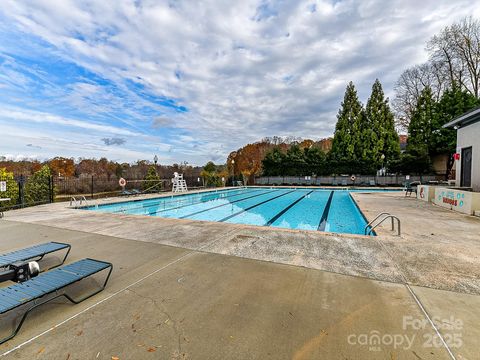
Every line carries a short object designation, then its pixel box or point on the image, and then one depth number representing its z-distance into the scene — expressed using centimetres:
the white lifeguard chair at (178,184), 1735
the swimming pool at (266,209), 816
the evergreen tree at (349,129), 2394
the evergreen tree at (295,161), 2597
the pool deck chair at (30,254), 272
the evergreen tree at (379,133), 2309
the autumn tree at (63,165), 2933
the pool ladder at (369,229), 530
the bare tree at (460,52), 1741
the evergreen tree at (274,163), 2689
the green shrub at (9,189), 928
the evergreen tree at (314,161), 2519
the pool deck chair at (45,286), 178
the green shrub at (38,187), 1034
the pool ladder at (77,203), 970
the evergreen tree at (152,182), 1705
